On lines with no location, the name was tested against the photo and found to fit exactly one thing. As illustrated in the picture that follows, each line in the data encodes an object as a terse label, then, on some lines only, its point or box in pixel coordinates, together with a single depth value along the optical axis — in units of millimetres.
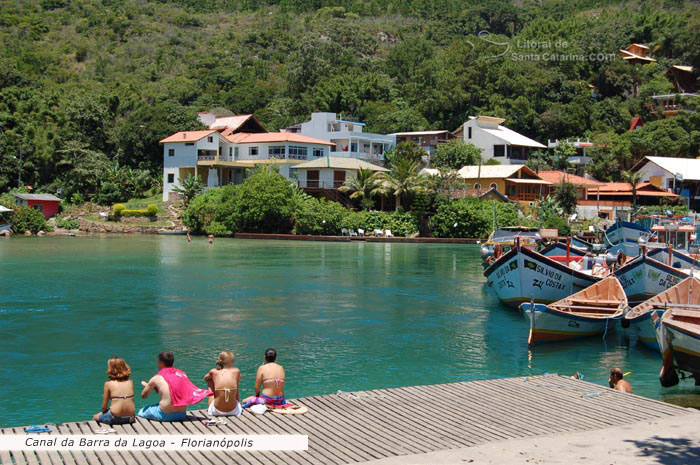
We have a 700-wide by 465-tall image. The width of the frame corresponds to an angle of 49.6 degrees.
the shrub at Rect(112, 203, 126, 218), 72688
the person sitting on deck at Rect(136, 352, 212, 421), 11266
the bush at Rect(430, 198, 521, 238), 67875
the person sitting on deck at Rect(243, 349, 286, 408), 12367
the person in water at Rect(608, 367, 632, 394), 14875
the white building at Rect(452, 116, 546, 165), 84562
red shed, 71938
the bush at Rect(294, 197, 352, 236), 68562
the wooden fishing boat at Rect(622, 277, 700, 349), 21797
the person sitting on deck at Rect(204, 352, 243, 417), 11695
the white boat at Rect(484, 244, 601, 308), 27891
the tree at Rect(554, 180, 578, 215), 71438
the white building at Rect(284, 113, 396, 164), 83375
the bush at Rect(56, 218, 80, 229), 71812
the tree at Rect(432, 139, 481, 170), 82125
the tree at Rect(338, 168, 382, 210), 72250
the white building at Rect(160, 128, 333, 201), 78688
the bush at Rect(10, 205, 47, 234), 68938
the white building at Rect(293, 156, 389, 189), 75625
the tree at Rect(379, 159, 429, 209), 70250
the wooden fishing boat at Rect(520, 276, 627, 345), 22422
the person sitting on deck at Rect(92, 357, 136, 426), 11008
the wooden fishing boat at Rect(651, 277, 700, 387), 16391
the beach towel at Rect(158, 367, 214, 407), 11297
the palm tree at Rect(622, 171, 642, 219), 71625
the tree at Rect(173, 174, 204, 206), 74688
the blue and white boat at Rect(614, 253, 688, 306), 26406
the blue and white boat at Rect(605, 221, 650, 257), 41875
